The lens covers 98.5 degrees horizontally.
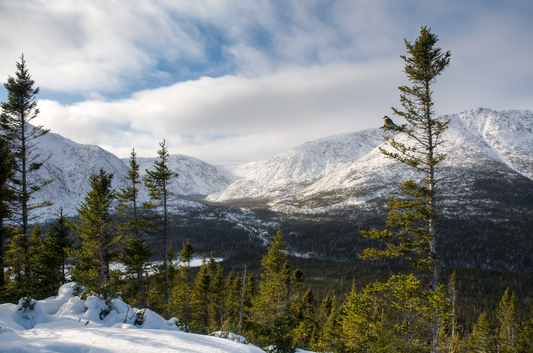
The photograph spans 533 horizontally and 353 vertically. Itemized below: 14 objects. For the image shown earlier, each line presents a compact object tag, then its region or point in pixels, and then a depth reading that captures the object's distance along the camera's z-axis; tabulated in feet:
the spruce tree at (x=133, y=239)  69.82
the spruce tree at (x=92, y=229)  50.70
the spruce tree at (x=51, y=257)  59.19
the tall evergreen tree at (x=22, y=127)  52.13
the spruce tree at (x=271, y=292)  80.74
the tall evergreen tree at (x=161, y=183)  71.69
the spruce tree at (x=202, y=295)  96.89
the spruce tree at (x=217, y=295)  102.35
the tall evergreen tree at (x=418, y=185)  36.60
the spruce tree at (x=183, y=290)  78.95
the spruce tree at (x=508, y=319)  111.86
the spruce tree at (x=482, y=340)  103.60
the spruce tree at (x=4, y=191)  46.10
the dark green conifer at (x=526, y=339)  94.79
